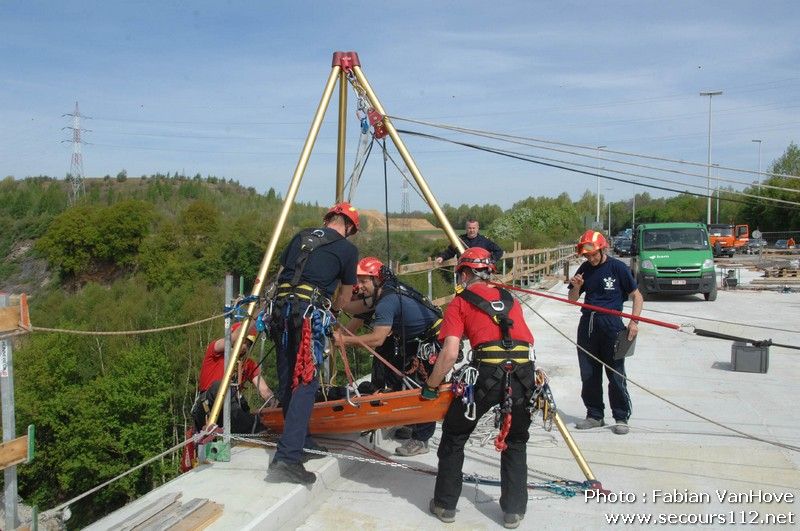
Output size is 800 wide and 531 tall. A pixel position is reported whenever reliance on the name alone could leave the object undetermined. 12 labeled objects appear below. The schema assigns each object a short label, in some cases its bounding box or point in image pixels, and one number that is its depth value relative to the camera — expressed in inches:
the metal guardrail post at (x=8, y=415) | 142.6
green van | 712.4
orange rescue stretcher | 187.2
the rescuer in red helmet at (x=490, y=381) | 169.5
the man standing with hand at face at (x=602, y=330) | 253.1
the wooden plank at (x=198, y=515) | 155.5
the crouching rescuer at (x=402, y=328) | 225.3
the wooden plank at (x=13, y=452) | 138.3
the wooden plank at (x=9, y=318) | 145.1
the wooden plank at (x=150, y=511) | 154.3
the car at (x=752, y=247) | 1904.2
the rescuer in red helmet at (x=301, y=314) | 185.6
